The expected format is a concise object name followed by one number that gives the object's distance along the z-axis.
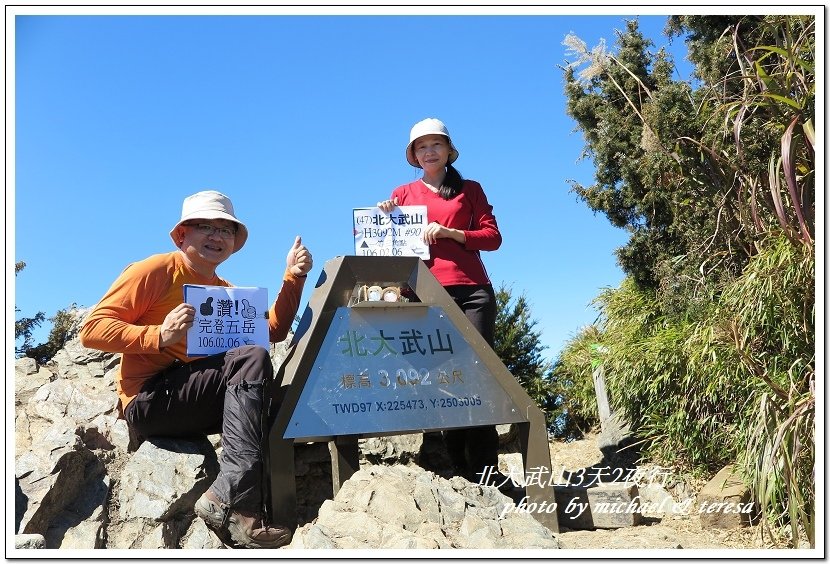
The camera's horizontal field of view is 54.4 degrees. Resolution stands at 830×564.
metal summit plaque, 4.30
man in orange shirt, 3.85
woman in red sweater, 5.11
